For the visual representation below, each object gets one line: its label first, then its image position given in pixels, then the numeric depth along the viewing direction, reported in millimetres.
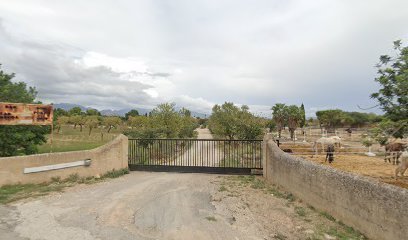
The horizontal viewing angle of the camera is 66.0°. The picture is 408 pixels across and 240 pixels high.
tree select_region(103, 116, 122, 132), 65500
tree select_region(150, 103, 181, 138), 29519
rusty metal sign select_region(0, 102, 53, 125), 11859
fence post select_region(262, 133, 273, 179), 13352
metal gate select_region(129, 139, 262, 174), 14700
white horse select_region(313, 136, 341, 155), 16703
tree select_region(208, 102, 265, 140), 27839
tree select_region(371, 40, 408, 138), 6648
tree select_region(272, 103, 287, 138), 38906
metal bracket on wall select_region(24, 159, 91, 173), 11265
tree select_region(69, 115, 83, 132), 67125
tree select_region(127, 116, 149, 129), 57994
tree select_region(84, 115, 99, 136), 59244
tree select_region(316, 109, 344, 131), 50456
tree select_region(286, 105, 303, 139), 35044
